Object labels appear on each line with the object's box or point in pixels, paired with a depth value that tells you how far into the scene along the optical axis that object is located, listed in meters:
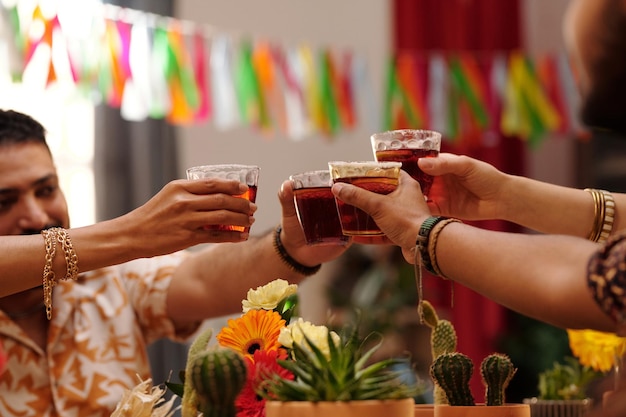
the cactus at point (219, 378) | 1.27
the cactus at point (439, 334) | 1.57
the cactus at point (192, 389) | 1.41
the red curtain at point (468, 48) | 5.07
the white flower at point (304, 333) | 1.41
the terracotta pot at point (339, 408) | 1.31
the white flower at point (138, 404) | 1.50
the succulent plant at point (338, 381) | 1.33
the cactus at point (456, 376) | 1.48
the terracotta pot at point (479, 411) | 1.46
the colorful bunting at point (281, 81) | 2.94
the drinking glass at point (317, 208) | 1.63
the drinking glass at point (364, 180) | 1.52
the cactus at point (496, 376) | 1.49
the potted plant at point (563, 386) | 1.77
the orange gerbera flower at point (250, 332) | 1.50
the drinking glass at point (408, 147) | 1.61
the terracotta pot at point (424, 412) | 1.52
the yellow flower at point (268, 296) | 1.55
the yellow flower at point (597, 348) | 1.70
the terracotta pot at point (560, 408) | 1.75
